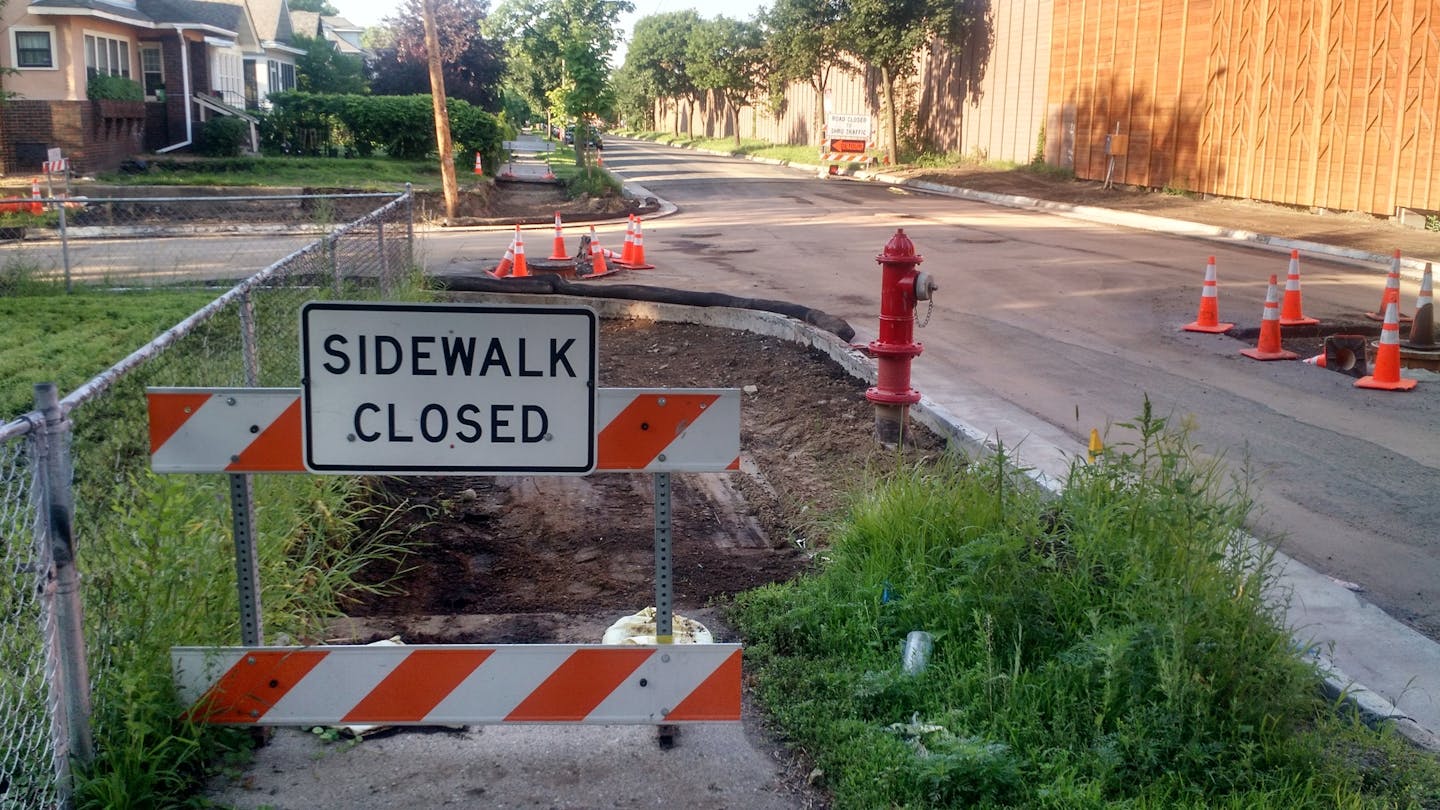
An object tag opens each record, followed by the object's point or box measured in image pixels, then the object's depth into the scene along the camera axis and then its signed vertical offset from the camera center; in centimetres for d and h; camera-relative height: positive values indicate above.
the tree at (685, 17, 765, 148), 7200 +495
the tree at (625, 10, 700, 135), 9800 +730
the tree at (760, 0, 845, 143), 4438 +399
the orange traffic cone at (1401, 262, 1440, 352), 1112 -151
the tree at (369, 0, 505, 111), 4816 +323
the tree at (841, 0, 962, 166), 4031 +388
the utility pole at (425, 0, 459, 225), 2514 +35
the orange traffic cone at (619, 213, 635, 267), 1780 -144
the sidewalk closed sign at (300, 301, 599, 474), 364 -68
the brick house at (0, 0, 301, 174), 3086 +186
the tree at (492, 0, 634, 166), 3344 +327
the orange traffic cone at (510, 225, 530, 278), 1601 -149
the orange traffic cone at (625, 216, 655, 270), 1772 -156
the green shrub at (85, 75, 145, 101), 3216 +128
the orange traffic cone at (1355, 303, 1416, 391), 990 -158
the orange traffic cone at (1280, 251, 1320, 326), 1237 -145
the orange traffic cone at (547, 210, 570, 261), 1759 -144
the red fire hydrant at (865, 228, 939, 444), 725 -102
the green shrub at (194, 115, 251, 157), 3591 +13
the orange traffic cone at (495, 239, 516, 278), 1653 -155
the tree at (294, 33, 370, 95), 5147 +283
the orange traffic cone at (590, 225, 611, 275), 1688 -154
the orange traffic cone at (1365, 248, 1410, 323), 1063 -108
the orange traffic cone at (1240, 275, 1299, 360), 1115 -154
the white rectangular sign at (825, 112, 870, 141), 4191 +72
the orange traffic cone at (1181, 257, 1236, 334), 1230 -151
